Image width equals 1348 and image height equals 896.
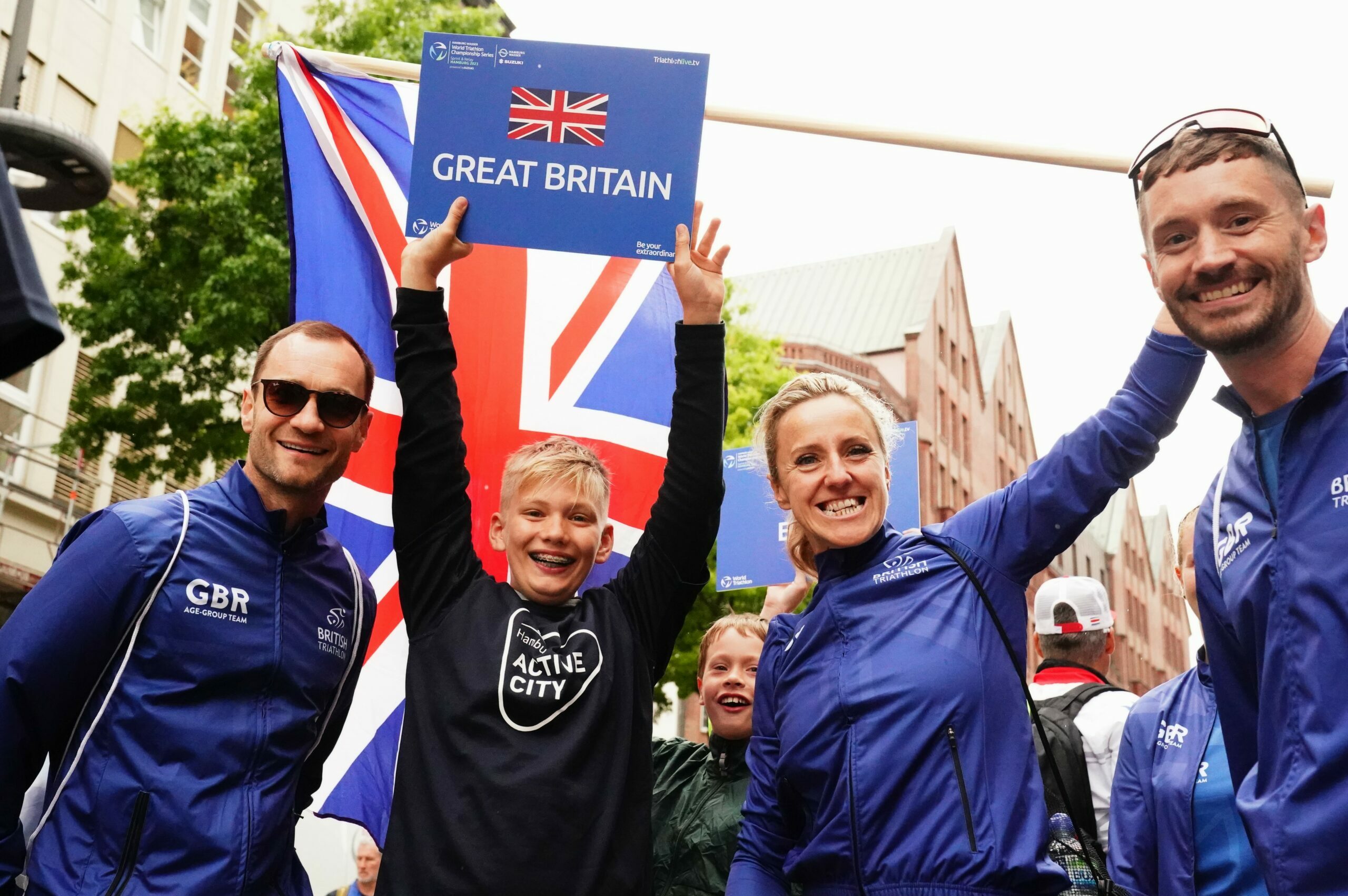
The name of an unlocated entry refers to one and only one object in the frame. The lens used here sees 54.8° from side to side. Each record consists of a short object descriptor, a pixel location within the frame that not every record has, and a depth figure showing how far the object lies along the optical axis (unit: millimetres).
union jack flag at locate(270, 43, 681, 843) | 4879
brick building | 43844
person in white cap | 5008
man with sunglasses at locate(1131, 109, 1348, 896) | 2365
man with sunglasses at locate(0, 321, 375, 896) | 3025
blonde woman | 3037
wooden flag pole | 3988
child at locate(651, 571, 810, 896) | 4582
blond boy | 3180
